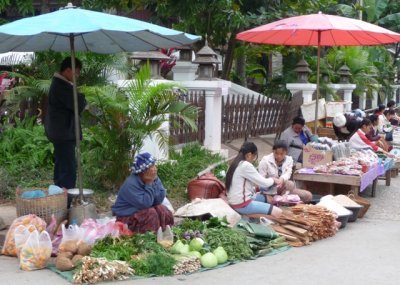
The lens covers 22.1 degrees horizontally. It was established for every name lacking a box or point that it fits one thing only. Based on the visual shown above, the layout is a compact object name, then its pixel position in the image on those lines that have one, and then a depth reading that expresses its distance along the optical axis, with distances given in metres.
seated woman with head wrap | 10.57
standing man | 11.50
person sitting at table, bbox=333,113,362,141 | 19.86
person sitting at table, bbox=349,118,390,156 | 17.54
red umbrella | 15.13
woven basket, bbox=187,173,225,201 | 13.23
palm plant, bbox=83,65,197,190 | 12.76
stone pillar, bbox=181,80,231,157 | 18.03
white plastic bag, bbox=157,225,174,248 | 10.14
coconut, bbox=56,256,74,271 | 9.35
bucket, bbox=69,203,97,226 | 10.66
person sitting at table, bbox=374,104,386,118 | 24.70
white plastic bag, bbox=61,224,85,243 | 9.88
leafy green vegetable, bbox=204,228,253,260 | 10.27
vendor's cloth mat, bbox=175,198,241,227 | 11.80
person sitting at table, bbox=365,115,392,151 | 18.75
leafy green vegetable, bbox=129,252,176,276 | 9.32
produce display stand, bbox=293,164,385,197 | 14.07
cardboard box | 15.60
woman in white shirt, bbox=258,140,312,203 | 13.43
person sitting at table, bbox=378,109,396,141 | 22.13
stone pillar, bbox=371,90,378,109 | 41.66
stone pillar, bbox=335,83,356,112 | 30.13
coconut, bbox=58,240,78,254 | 9.65
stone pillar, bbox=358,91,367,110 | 36.49
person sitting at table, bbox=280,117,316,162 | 16.30
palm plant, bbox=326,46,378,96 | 32.01
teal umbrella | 9.33
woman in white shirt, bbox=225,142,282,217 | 12.08
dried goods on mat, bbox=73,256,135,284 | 8.91
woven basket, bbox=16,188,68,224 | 10.39
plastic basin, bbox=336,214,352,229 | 12.52
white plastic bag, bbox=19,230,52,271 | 9.49
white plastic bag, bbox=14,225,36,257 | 9.81
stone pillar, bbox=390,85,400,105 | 40.37
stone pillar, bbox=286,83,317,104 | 25.32
